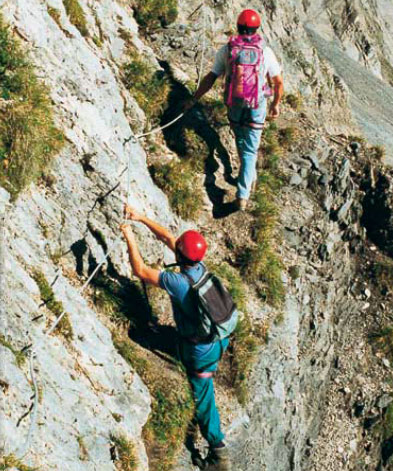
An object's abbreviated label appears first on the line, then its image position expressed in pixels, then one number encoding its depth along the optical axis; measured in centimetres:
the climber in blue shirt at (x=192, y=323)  957
